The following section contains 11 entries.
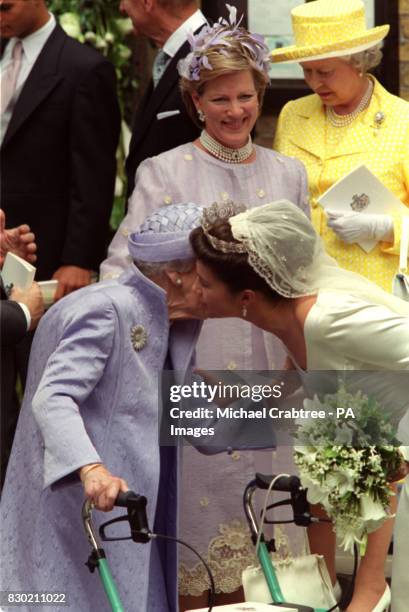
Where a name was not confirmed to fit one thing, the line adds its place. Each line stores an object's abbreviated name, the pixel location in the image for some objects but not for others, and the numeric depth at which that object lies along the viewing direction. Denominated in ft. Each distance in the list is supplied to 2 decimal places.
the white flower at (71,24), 51.62
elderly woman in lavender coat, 26.00
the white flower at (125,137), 51.40
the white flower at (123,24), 53.62
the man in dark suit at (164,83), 36.70
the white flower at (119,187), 51.13
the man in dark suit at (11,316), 32.50
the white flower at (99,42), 52.75
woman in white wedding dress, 26.25
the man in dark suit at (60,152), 38.40
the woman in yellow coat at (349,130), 35.22
